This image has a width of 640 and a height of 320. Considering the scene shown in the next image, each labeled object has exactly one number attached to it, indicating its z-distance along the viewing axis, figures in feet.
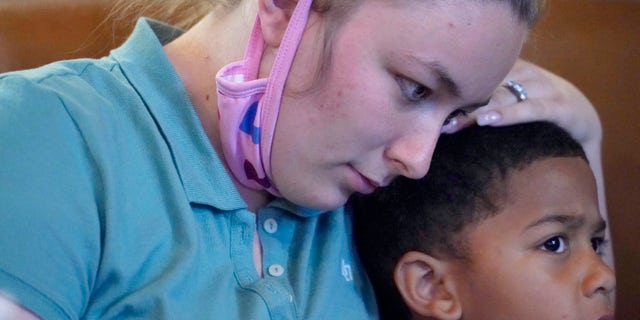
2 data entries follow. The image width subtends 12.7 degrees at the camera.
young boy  6.73
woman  6.21
